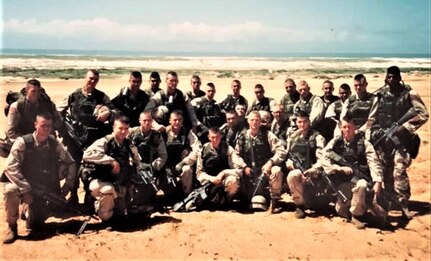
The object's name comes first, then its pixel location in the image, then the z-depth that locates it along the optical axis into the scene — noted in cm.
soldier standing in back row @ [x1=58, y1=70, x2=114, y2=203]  781
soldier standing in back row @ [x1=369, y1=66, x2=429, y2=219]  764
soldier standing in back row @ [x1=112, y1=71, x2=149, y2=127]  866
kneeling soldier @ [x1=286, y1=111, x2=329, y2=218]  743
